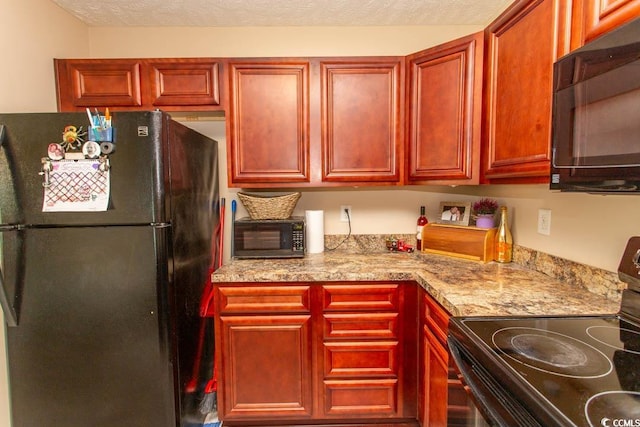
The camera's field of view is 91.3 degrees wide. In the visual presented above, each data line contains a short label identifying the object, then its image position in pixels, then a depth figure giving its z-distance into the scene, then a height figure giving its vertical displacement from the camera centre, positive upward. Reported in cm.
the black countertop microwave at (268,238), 187 -25
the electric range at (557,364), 63 -42
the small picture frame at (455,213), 202 -12
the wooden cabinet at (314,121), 179 +43
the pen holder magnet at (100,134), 131 +26
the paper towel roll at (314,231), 204 -23
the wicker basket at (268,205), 191 -6
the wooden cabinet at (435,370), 110 -74
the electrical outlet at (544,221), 154 -13
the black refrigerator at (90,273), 133 -33
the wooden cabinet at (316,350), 164 -82
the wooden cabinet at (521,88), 112 +44
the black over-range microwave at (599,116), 75 +21
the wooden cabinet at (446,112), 156 +44
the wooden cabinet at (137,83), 179 +65
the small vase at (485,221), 184 -15
